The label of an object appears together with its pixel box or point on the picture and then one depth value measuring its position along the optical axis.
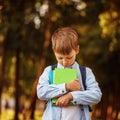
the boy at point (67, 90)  3.92
